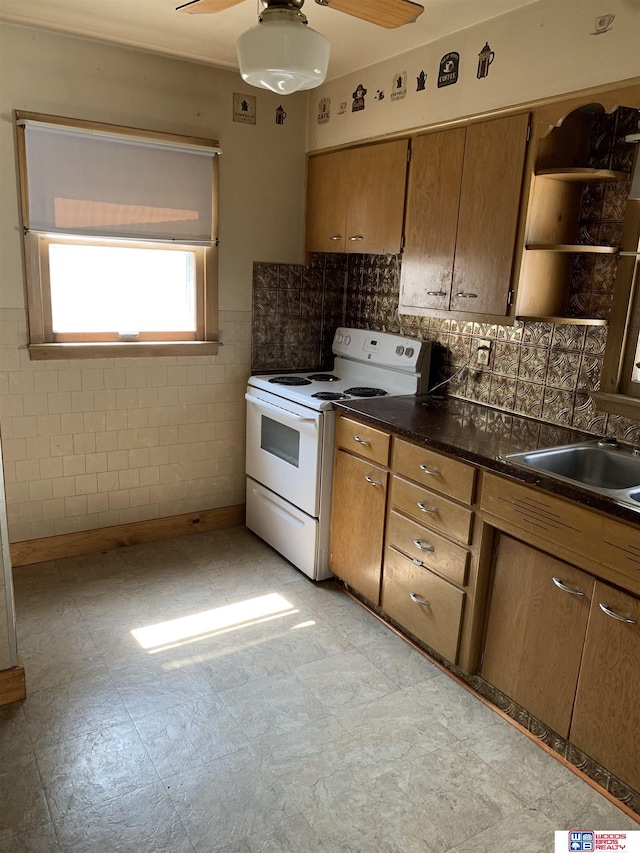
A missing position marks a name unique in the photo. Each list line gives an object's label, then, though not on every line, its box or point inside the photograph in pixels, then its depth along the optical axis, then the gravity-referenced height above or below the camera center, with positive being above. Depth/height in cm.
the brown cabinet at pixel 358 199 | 308 +40
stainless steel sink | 228 -62
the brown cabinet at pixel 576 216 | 238 +27
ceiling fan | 161 +55
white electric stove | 311 -77
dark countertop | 199 -58
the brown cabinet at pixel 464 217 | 250 +27
